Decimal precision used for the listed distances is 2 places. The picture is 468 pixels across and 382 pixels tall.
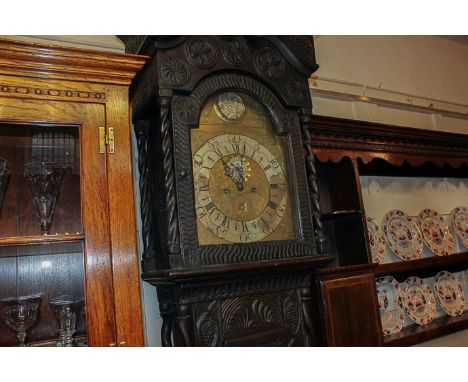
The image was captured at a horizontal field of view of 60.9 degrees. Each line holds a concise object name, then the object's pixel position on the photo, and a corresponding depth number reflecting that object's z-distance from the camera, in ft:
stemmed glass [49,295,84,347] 3.08
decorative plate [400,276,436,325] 6.05
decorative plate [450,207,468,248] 6.98
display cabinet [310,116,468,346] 4.27
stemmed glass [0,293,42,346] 3.04
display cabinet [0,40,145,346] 3.02
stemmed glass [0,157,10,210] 3.15
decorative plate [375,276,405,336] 5.73
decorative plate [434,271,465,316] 6.45
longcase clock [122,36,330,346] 3.35
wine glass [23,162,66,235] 3.22
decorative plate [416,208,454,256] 6.52
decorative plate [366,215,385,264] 5.90
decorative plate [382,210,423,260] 6.16
